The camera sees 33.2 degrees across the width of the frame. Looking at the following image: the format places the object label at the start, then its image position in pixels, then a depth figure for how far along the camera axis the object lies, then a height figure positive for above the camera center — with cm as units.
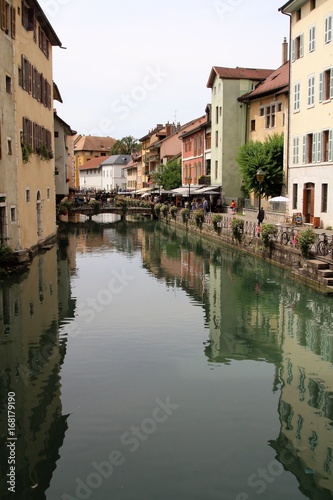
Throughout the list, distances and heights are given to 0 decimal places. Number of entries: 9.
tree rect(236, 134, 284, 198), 3681 +199
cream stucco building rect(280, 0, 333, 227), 2778 +449
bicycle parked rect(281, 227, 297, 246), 2366 -186
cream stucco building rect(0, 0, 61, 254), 2230 +331
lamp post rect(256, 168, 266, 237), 2639 +90
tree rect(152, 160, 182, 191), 6888 +243
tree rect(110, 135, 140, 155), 13112 +1147
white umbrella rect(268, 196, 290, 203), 3127 -28
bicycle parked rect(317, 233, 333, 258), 2009 -191
